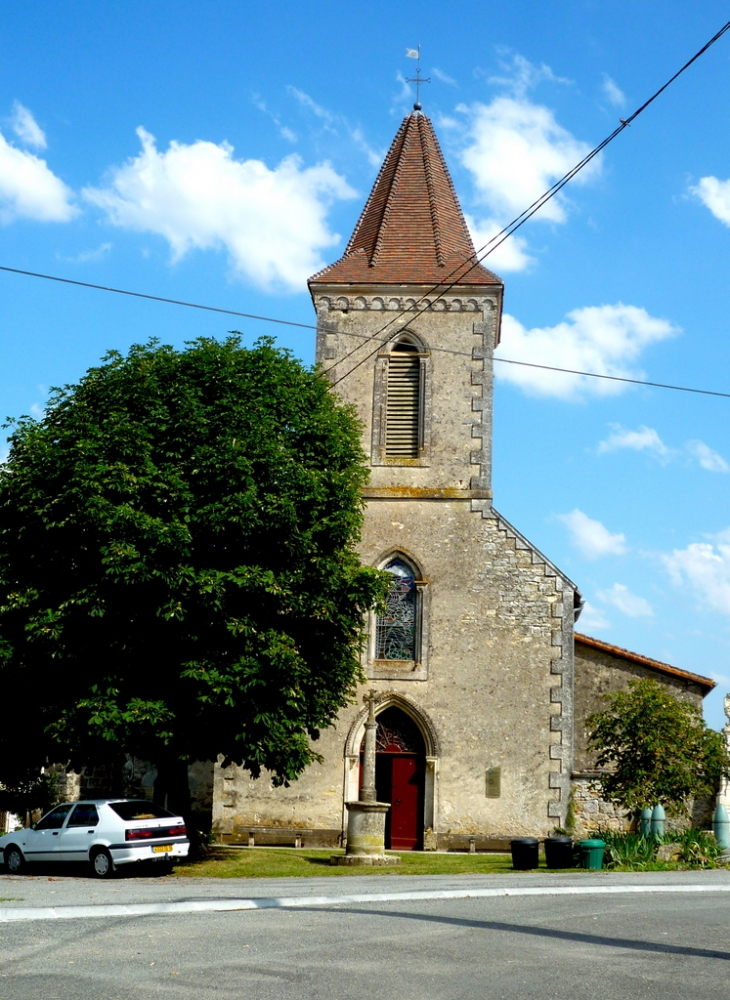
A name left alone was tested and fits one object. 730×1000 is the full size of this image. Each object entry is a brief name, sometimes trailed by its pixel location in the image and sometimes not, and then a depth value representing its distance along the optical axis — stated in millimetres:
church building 25531
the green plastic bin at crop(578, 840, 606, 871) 20672
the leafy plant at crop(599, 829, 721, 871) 20938
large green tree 19922
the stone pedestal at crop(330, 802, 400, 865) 20938
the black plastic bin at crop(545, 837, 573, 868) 20956
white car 18859
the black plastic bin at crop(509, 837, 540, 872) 20875
